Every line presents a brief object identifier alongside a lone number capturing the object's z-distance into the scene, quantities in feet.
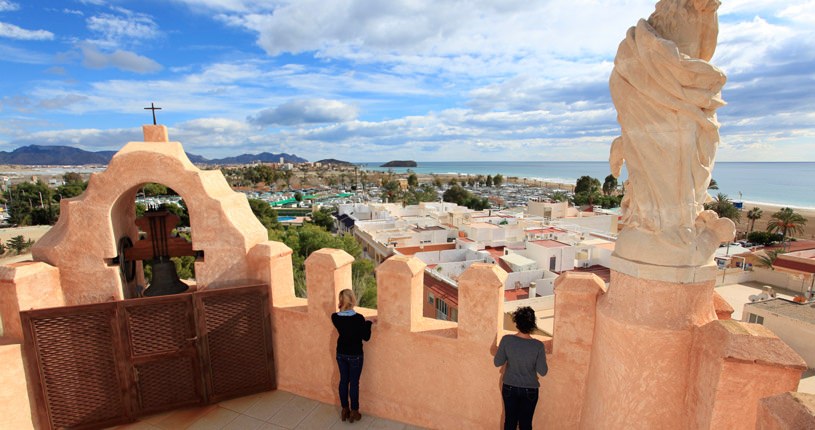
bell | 16.65
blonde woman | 14.79
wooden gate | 14.40
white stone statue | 9.86
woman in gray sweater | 12.30
